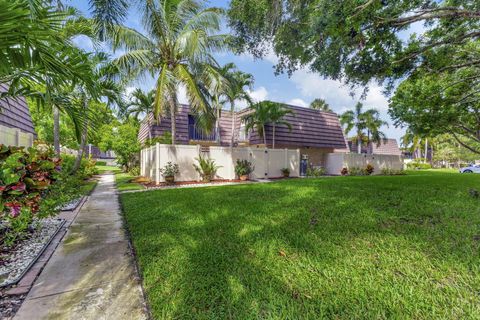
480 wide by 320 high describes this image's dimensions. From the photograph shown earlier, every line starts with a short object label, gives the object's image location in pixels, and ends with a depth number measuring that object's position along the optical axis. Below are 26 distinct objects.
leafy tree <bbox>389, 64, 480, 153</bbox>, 8.52
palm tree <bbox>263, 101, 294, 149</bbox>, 16.09
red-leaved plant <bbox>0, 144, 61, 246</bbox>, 3.13
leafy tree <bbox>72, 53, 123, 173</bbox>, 3.54
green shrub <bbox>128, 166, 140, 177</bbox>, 16.70
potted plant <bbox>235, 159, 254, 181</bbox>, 13.11
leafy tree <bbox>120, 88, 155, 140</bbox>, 17.42
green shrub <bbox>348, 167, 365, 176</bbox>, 17.67
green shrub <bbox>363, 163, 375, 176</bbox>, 18.24
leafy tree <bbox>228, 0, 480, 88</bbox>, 5.43
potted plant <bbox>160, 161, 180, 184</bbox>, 11.33
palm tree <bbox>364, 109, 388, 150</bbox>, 23.23
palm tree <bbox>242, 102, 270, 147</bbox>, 16.05
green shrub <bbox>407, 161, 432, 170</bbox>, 32.53
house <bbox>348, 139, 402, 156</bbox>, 29.52
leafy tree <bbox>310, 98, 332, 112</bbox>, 40.28
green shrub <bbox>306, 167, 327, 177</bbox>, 16.50
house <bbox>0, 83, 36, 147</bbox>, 6.43
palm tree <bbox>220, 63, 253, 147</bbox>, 15.04
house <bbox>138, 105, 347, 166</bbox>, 16.94
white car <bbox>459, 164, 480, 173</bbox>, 25.34
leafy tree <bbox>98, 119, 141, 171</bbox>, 15.71
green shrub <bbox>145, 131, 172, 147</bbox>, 15.09
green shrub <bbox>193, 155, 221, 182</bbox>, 12.21
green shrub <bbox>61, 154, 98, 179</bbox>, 10.53
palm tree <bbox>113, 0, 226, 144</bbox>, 9.99
